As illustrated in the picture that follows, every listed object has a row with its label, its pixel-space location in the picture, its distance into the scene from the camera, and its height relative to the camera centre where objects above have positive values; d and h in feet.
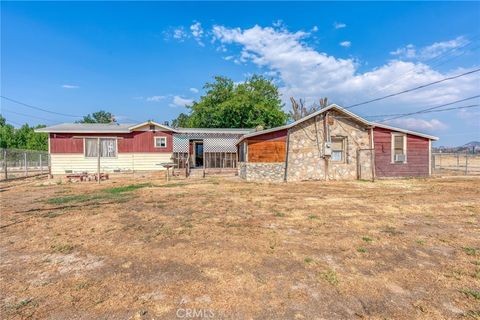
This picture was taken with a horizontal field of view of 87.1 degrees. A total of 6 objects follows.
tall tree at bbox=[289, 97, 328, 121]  112.27 +20.45
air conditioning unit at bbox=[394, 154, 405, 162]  51.75 -0.66
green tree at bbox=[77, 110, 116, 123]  209.42 +35.75
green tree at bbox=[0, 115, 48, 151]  113.80 +9.39
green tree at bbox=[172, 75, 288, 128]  94.38 +19.09
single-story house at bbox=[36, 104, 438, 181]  47.73 +1.52
